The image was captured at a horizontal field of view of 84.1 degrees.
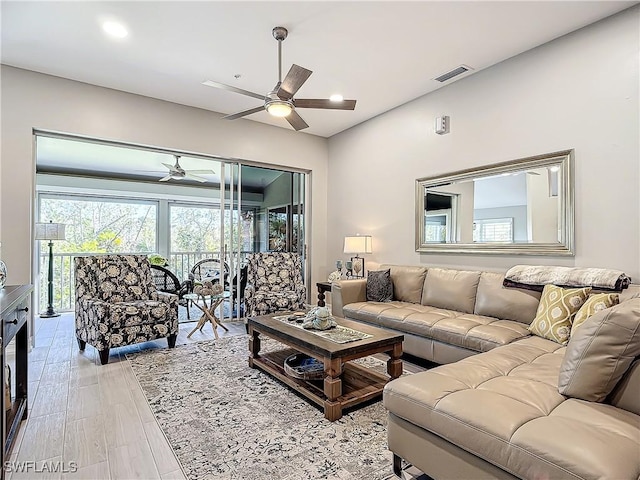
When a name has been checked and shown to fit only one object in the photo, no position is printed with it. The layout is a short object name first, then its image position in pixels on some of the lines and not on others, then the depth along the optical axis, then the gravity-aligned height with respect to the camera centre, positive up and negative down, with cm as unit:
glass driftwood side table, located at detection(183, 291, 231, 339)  436 -85
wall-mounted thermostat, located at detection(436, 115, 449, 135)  411 +137
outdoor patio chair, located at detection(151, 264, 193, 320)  547 -64
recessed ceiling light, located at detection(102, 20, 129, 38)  293 +181
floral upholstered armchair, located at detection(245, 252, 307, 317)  441 -56
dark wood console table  168 -59
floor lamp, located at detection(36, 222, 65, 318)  461 +10
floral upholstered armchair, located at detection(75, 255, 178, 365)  335 -63
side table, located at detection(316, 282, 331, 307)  492 -67
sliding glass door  525 +68
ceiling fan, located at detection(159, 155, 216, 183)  598 +123
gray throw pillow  415 -53
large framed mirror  317 +35
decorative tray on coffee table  261 -97
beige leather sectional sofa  119 -70
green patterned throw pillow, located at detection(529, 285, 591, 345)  252 -52
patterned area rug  184 -116
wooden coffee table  233 -89
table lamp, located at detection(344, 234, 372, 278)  490 -6
